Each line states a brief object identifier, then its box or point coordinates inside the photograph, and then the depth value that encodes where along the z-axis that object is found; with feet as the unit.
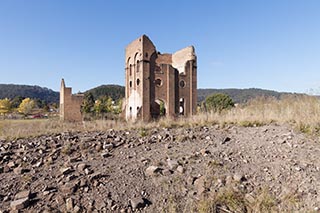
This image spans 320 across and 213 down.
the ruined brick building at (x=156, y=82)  78.23
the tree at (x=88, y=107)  146.03
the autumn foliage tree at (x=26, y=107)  192.54
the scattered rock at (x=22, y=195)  11.16
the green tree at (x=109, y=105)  151.16
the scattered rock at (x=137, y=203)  10.16
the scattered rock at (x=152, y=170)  12.76
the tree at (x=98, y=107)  148.27
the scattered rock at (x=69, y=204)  10.23
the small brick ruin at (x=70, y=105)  92.48
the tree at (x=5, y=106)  178.01
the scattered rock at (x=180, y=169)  12.81
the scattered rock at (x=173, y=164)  13.39
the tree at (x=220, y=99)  131.99
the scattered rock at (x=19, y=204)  10.31
